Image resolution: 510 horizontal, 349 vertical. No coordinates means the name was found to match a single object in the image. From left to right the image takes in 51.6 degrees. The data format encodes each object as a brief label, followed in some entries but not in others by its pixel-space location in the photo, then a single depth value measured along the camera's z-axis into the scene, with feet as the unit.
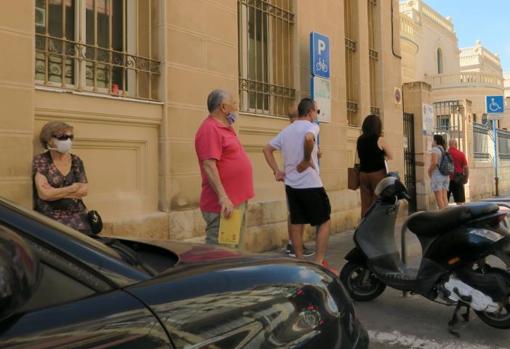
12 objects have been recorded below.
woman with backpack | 30.99
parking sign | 25.49
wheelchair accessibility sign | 48.39
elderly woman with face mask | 12.98
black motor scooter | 12.03
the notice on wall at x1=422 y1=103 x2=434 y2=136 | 39.70
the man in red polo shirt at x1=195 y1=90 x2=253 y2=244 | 13.51
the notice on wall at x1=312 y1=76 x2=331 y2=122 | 24.48
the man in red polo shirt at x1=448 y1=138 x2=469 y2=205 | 33.81
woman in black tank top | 21.07
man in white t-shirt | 17.06
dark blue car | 4.21
